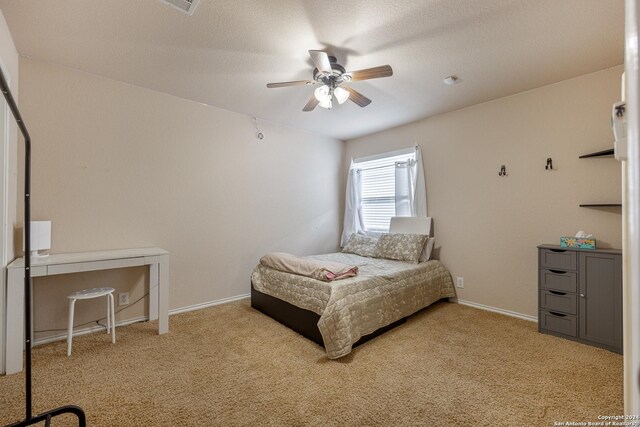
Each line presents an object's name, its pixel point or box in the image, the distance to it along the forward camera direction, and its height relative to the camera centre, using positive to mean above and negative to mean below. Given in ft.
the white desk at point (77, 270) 6.24 -1.61
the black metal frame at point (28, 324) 4.19 -1.83
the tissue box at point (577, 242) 7.95 -0.88
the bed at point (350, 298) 7.09 -2.69
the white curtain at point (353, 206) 15.38 +0.39
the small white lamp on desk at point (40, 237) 6.91 -0.64
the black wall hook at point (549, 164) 9.19 +1.68
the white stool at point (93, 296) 7.06 -2.45
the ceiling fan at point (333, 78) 6.77 +3.62
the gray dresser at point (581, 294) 7.30 -2.37
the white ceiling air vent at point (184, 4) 5.64 +4.41
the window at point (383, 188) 13.32 +1.30
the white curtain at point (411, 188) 12.57 +1.18
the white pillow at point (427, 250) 11.53 -1.60
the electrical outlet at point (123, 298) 9.00 -2.88
